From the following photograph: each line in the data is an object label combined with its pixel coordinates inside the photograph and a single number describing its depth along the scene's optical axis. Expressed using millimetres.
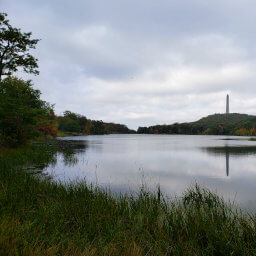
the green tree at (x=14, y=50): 27719
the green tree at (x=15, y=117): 27688
